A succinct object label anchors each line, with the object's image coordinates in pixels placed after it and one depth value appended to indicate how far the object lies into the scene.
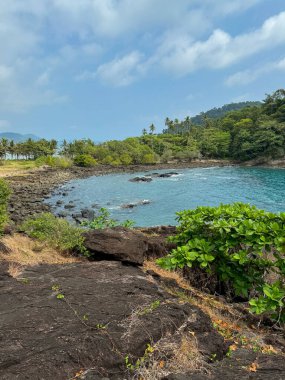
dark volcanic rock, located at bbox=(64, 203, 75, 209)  40.16
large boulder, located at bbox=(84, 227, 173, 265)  8.23
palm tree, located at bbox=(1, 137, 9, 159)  97.24
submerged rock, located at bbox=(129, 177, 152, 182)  67.22
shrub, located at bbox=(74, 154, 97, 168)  100.56
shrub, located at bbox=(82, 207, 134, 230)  11.02
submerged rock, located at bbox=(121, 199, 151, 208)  40.22
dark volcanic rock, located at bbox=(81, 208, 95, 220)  34.31
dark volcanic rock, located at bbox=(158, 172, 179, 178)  75.10
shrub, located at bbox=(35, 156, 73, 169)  94.56
